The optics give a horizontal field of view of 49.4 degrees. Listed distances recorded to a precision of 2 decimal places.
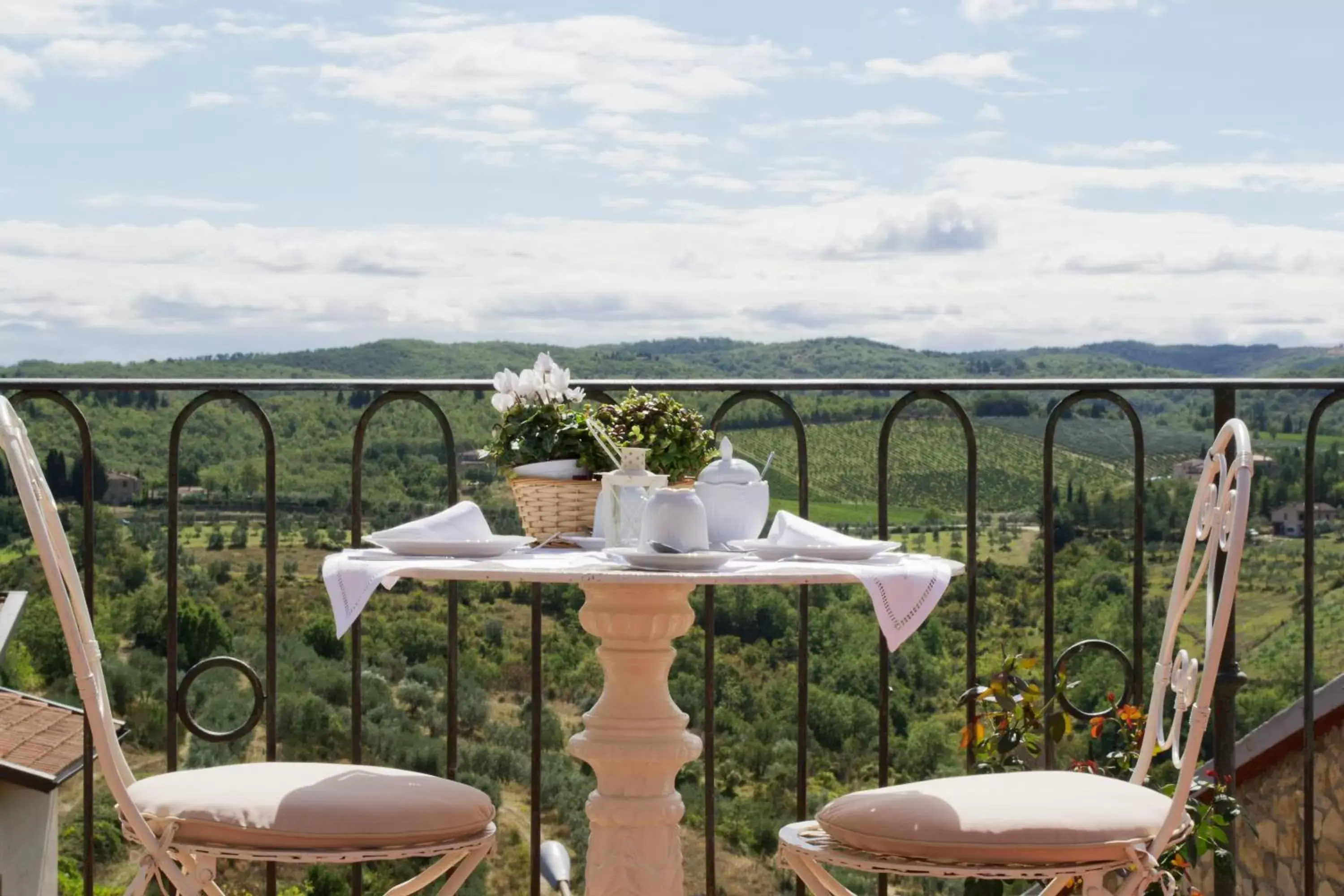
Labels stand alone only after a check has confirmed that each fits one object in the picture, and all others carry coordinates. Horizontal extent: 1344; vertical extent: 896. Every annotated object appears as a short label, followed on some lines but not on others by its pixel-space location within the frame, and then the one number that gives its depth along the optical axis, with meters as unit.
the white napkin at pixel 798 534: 2.20
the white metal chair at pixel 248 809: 2.00
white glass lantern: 2.33
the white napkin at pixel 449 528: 2.24
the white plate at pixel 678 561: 2.04
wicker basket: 2.46
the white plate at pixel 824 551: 2.15
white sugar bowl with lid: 2.40
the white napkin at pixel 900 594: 2.00
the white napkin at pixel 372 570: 2.03
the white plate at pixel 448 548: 2.21
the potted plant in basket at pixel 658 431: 2.49
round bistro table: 2.26
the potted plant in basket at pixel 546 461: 2.46
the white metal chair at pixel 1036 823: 1.96
